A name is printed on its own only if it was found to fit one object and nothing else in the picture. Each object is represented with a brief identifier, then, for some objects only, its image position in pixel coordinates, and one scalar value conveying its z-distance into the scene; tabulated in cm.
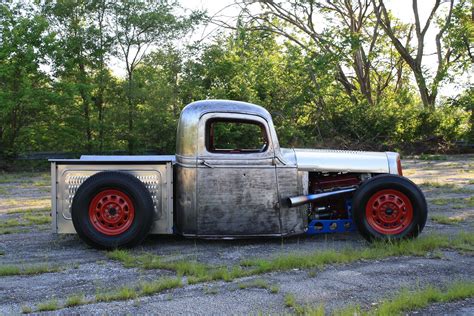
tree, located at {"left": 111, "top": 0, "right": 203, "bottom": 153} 2166
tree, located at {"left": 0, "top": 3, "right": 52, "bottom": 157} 1911
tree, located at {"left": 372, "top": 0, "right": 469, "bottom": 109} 2548
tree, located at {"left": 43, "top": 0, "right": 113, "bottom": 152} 2094
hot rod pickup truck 618
